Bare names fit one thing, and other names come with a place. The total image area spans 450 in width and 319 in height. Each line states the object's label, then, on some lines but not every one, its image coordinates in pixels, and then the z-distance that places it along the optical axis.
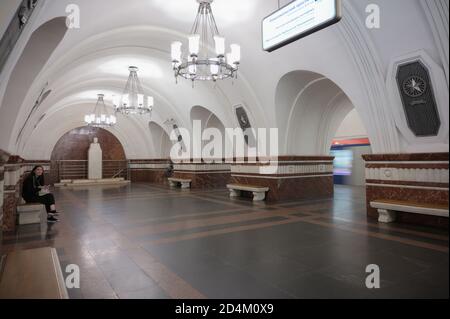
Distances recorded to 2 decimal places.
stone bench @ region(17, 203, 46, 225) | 5.31
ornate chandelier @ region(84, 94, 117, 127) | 14.34
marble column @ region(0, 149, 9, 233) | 2.82
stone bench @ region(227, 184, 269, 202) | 8.44
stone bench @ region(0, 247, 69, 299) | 1.74
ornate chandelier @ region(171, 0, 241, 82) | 5.47
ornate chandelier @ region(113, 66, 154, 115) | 10.56
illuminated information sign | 3.12
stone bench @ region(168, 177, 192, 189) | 13.03
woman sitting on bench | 5.66
